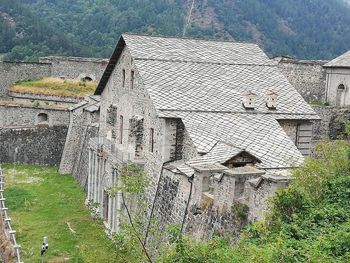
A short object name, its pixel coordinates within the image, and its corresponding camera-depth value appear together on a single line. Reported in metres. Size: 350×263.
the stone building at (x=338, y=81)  36.38
